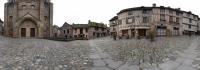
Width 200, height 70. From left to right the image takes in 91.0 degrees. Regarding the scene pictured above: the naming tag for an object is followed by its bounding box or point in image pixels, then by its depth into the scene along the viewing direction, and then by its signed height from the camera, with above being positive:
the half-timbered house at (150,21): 20.98 +3.13
